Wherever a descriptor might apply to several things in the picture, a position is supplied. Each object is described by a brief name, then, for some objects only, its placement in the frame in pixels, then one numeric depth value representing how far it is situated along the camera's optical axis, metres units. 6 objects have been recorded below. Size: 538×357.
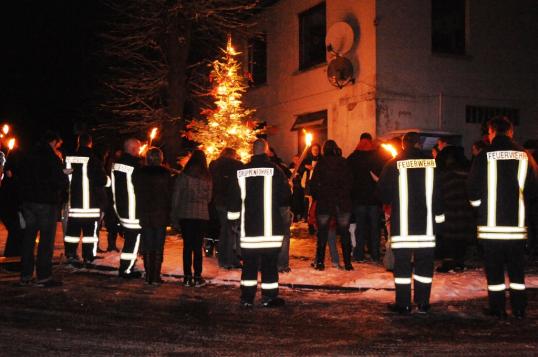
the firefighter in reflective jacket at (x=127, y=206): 10.55
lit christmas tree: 18.28
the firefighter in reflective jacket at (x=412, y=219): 8.16
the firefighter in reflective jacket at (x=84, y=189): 11.62
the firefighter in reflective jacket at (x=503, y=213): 7.98
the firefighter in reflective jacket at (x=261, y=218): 8.66
